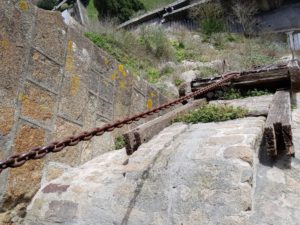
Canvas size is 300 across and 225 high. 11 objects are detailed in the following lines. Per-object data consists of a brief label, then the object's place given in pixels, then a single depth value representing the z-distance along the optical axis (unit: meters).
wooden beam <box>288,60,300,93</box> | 2.66
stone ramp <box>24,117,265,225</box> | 1.25
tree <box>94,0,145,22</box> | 12.39
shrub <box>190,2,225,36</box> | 9.56
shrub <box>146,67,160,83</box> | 5.98
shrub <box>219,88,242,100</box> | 2.90
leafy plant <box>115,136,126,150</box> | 2.57
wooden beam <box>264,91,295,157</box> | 1.41
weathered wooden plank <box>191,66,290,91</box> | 2.80
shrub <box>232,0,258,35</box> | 9.63
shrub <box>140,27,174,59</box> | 7.51
